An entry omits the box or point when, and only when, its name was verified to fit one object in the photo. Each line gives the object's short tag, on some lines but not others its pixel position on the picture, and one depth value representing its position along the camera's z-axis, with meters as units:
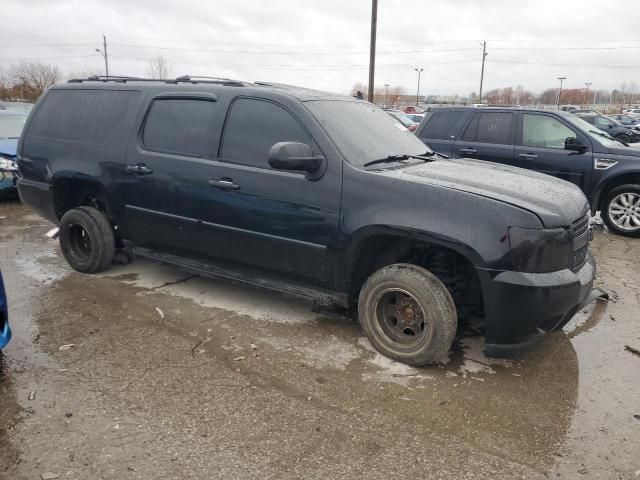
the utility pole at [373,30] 18.89
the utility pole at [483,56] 60.68
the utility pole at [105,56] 64.34
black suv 3.12
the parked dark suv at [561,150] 7.18
